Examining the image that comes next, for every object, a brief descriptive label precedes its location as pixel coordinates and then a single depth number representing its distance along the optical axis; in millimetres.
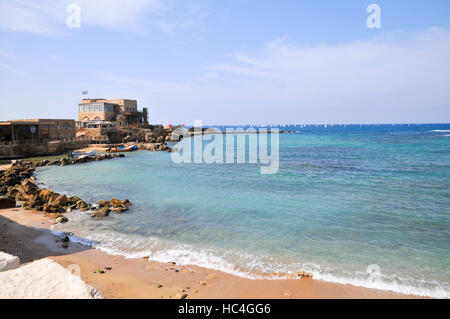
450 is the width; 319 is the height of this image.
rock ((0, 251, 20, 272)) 6324
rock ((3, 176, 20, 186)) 21142
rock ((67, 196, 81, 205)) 15898
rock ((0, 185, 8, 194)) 19133
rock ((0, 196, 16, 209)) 15350
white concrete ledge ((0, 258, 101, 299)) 5195
